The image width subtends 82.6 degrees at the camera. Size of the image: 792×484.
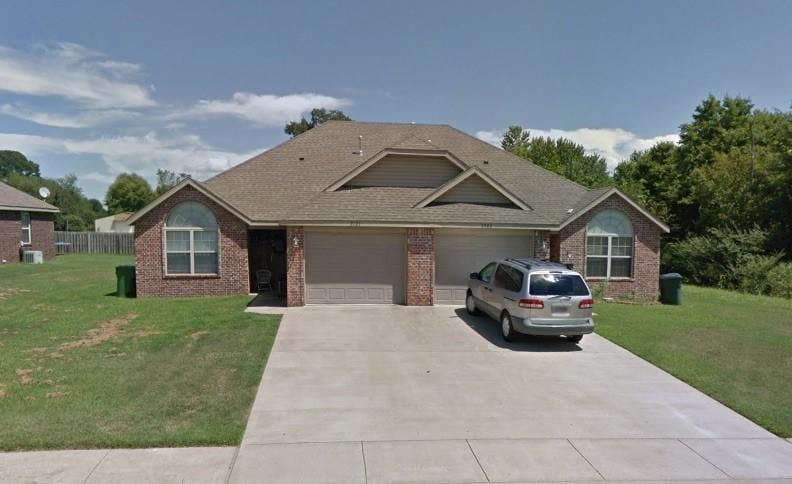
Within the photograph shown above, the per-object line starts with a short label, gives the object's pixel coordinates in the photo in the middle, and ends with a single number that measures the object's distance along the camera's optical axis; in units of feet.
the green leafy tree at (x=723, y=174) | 81.51
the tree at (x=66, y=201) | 199.82
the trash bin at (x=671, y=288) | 50.49
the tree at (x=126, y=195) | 246.68
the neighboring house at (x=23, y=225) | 80.00
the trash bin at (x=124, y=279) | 48.75
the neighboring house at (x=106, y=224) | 185.20
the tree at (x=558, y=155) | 121.70
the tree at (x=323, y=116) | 150.34
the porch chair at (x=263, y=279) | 53.62
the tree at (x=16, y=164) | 365.94
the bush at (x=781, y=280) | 61.52
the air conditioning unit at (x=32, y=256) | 83.25
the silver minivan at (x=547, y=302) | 30.91
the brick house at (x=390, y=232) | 45.88
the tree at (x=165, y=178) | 308.85
